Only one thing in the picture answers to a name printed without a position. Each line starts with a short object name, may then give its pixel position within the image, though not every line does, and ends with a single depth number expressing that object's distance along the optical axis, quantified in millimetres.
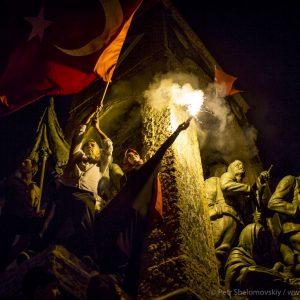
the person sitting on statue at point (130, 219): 7449
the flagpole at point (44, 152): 11133
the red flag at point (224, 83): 12336
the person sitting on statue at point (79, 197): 7984
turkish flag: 9875
